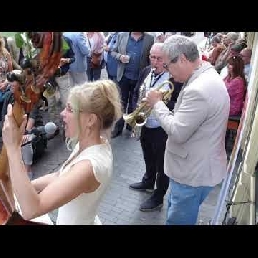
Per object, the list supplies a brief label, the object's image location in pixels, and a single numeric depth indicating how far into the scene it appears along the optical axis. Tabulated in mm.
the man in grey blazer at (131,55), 4445
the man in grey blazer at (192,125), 2258
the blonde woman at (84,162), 1552
